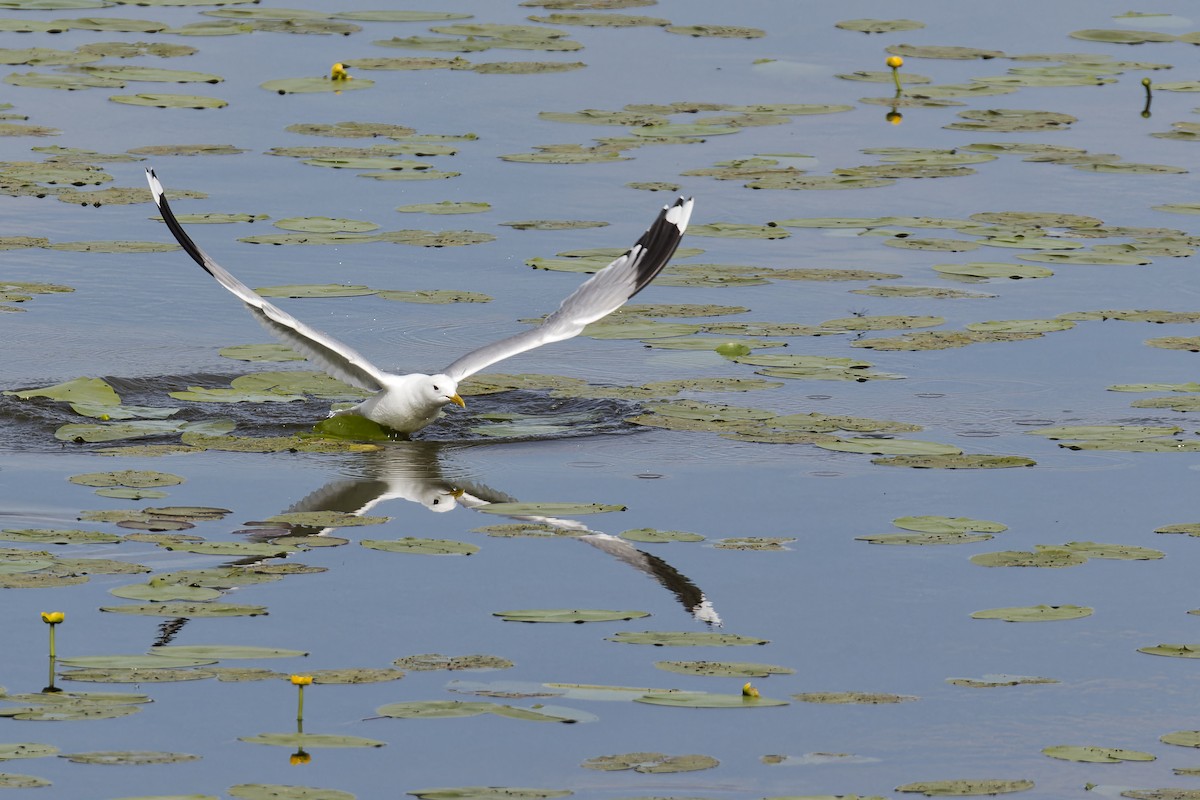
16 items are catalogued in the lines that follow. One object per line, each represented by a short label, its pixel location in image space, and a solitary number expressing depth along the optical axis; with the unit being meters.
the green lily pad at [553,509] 20.47
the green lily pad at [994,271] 29.73
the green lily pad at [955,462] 21.98
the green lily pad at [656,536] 19.62
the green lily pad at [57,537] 18.87
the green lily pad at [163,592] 17.27
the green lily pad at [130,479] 20.91
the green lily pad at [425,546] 19.17
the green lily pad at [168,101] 38.91
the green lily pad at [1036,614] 17.81
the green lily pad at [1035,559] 19.08
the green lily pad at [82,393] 24.34
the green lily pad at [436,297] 28.09
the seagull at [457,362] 22.72
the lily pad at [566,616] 17.47
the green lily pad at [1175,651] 17.01
